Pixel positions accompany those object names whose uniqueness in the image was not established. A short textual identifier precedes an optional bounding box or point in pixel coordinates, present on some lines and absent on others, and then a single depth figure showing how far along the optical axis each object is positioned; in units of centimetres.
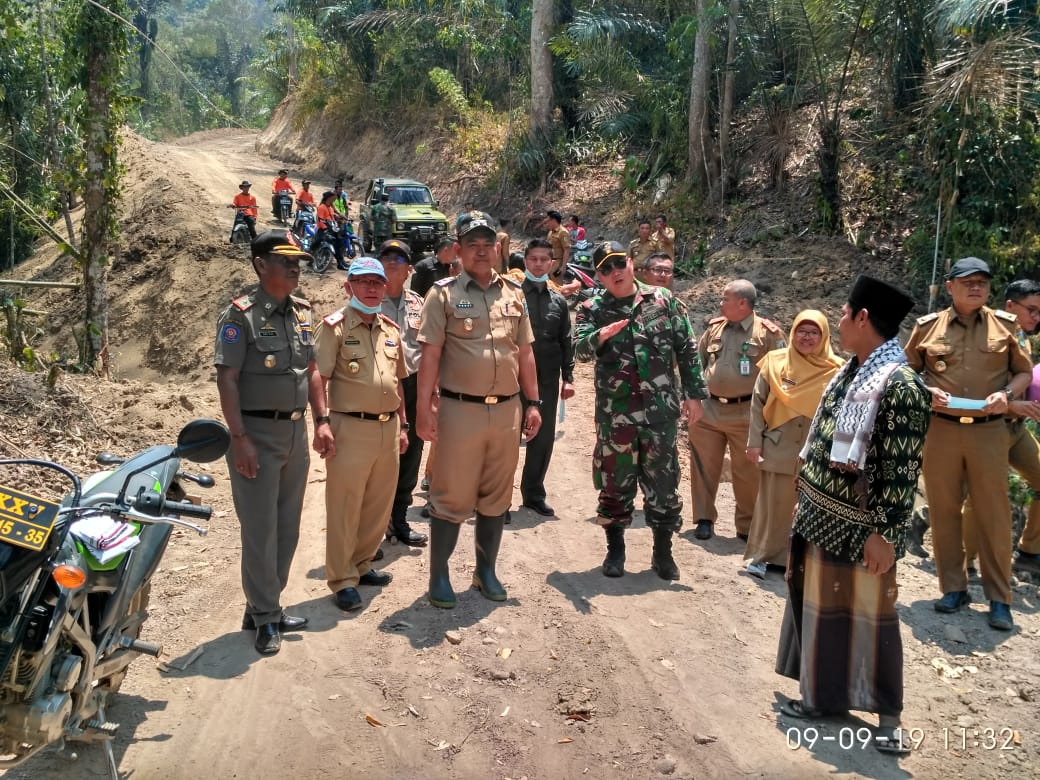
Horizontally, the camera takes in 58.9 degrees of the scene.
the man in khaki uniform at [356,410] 514
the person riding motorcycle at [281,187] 2241
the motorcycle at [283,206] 2220
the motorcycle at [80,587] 298
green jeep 1777
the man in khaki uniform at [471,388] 499
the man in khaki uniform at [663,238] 1448
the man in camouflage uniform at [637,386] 558
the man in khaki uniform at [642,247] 1445
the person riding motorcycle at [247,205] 1795
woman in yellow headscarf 585
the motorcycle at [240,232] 1797
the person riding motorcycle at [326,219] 1722
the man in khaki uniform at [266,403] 451
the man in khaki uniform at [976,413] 547
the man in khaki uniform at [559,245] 1373
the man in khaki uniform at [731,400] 657
